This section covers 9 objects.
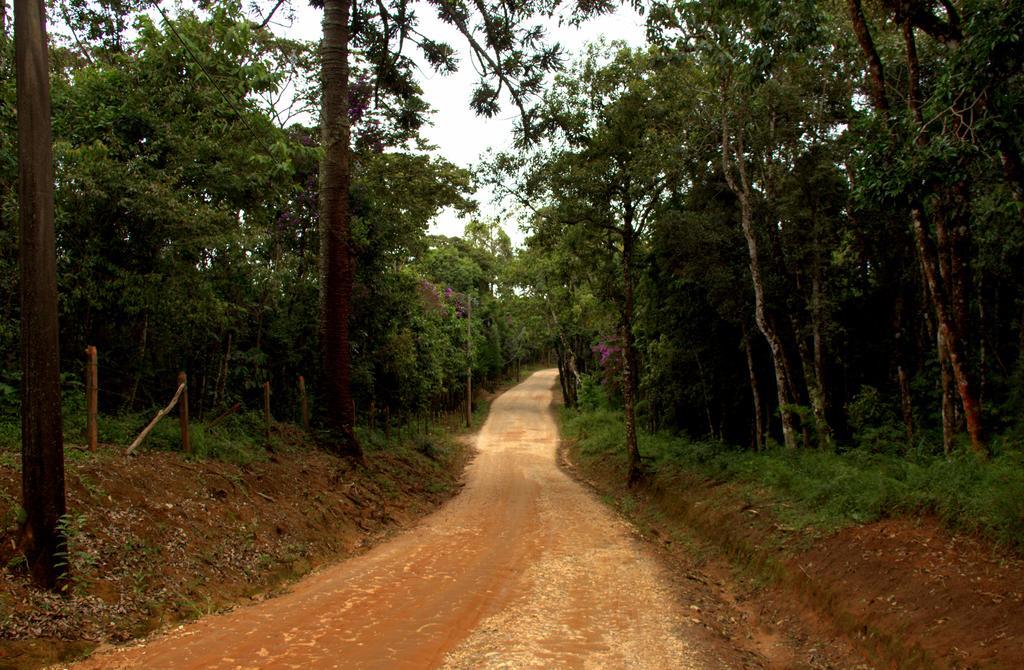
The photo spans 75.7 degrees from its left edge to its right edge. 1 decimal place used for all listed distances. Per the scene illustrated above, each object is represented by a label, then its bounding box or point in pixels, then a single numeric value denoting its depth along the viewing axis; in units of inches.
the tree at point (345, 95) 544.1
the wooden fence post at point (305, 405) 601.9
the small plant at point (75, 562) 235.3
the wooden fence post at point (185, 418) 393.7
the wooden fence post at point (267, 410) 508.3
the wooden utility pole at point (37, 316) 233.3
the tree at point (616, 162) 652.1
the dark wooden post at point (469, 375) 1605.2
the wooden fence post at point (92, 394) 320.8
